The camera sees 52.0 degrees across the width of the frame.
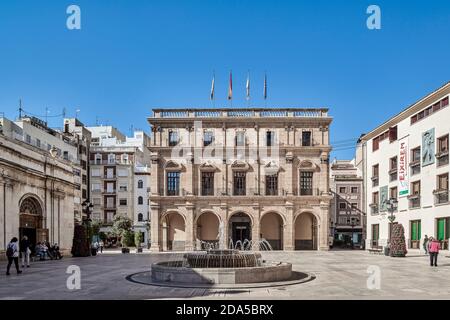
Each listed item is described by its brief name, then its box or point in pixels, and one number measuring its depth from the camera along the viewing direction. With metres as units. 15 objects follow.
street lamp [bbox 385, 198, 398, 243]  33.92
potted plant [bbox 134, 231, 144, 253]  61.04
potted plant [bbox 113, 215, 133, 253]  66.92
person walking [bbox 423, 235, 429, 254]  33.91
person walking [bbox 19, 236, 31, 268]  23.84
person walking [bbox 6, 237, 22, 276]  20.06
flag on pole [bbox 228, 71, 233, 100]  49.38
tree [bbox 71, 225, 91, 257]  34.78
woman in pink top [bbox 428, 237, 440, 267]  23.59
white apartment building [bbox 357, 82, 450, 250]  33.78
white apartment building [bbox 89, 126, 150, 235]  75.50
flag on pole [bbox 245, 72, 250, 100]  49.50
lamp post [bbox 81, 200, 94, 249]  34.66
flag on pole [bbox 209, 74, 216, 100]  49.78
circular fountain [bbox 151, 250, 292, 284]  15.30
